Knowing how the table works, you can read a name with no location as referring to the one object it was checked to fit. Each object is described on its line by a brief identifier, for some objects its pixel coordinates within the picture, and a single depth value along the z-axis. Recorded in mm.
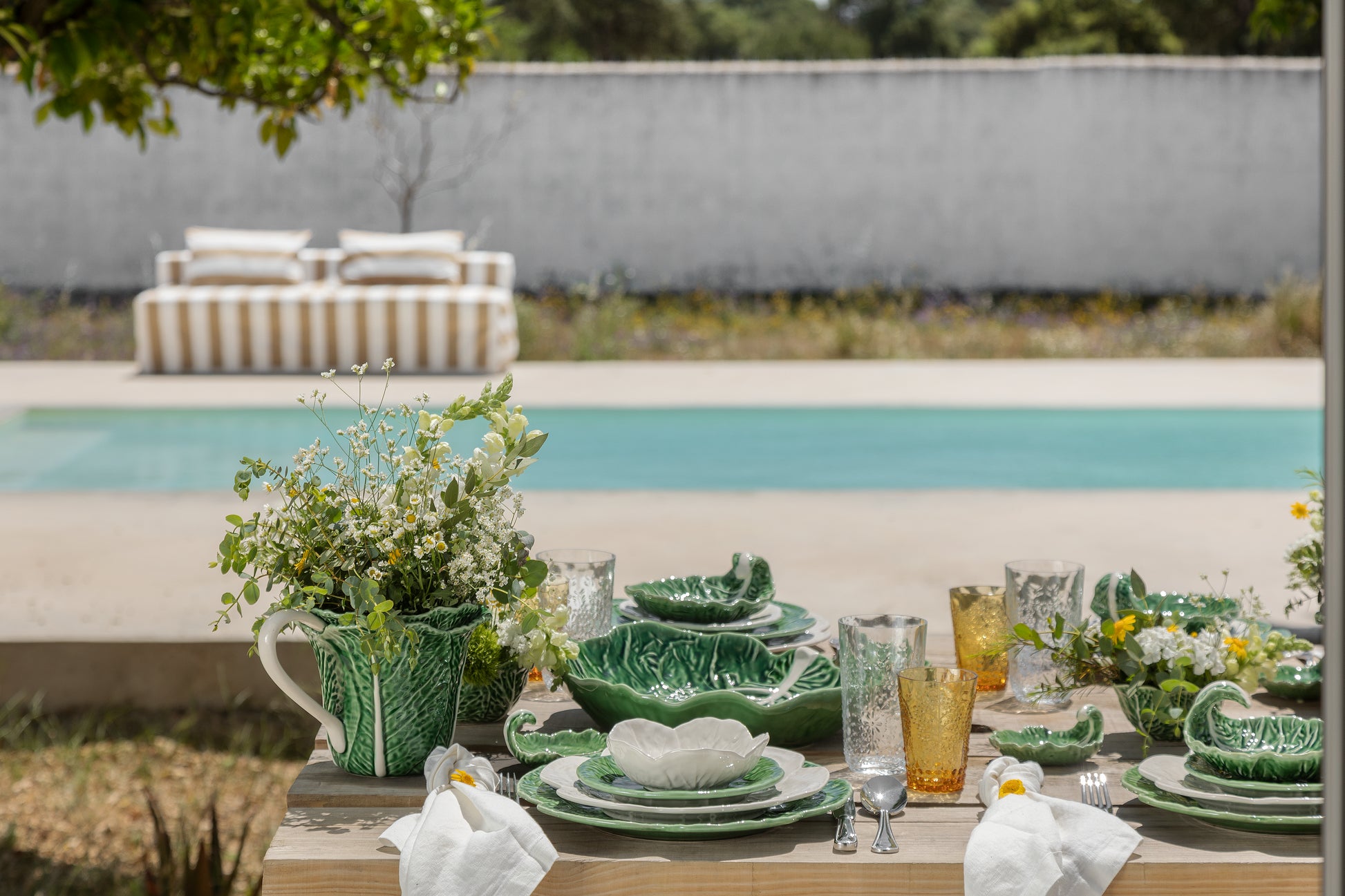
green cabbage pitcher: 2889
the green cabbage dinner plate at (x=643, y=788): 2781
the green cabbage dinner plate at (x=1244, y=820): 2754
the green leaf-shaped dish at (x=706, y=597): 3399
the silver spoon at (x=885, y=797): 2792
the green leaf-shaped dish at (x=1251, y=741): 2804
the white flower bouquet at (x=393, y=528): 2854
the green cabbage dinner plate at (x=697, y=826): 2752
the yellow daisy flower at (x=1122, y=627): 3030
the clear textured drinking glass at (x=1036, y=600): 3196
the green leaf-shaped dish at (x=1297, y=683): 3173
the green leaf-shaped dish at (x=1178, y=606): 3206
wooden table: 2705
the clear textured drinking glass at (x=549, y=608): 3258
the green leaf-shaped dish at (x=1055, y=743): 2950
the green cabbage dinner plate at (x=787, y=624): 3369
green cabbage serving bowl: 2993
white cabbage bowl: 2794
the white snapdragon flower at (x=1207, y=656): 3019
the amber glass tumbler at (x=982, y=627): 3256
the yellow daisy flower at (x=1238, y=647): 3054
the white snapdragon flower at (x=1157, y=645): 3019
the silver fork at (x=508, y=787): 2879
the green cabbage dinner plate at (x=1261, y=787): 2782
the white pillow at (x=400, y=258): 16597
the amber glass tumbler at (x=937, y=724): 2860
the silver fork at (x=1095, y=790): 2821
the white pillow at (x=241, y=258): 16555
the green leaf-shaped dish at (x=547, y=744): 2956
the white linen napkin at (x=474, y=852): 2676
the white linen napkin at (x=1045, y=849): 2676
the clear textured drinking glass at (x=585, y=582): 3353
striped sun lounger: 15479
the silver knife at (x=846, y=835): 2733
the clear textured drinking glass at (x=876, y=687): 2943
